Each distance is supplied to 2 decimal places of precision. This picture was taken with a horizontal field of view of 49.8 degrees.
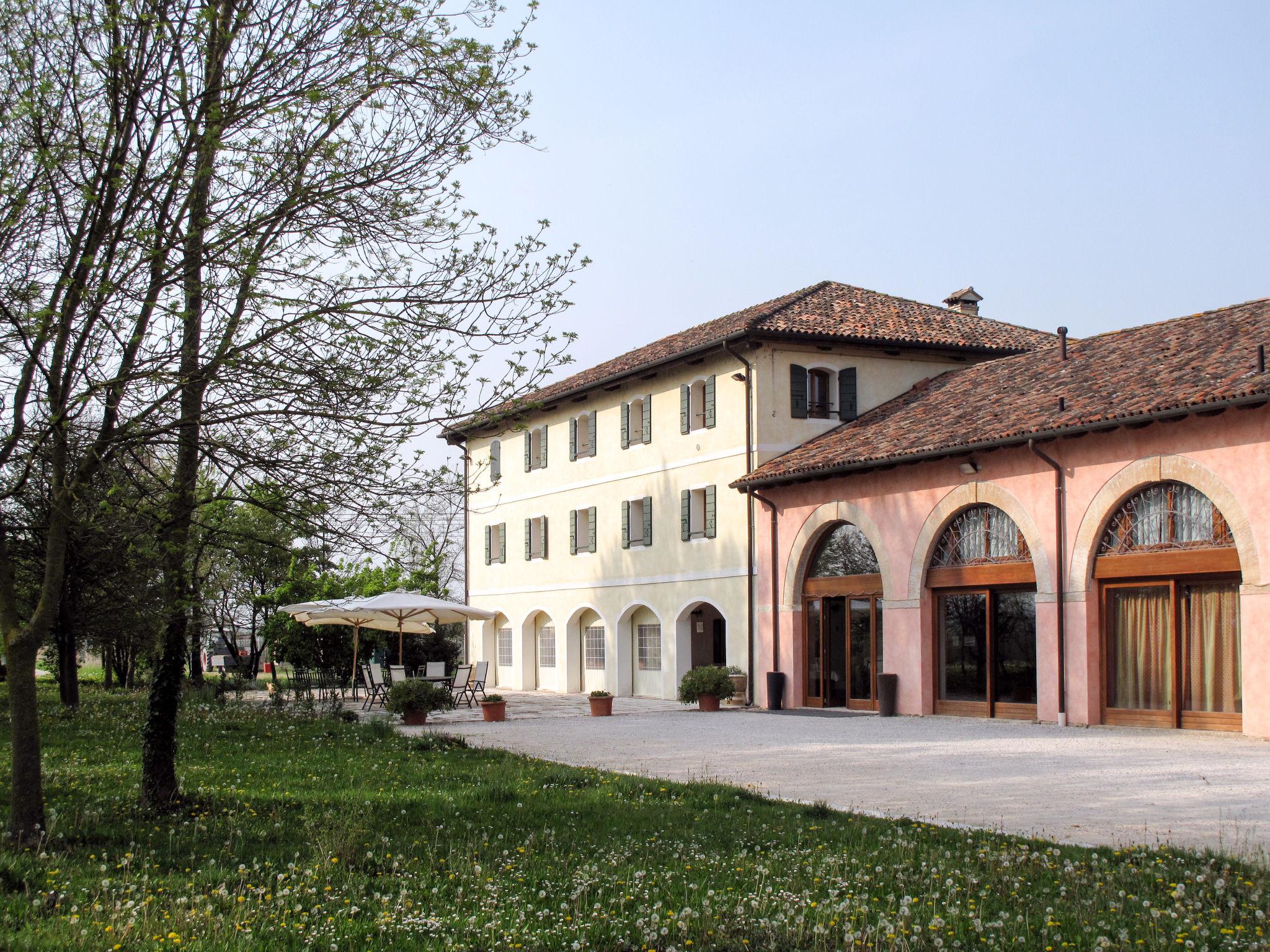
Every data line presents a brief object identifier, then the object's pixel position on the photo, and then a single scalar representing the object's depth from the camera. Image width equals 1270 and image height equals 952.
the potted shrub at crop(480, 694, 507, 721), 23.72
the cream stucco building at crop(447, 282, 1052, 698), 29.09
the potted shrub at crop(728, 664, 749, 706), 27.66
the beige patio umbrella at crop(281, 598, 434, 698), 26.81
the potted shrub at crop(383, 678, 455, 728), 22.11
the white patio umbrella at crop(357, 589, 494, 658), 25.98
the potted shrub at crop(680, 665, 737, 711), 26.08
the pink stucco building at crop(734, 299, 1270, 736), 18.67
